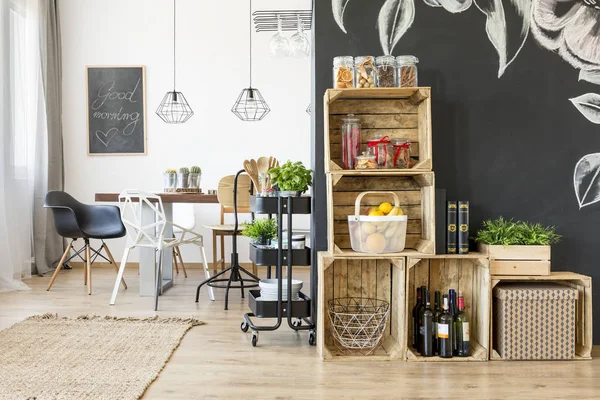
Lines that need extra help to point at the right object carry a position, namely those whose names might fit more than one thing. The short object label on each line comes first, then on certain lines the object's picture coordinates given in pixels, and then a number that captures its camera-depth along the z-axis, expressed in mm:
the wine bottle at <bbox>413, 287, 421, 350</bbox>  3271
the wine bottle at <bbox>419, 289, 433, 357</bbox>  3158
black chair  5188
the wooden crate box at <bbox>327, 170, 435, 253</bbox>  3395
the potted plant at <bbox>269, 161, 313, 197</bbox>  3445
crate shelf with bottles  3246
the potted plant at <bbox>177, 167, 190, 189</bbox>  5277
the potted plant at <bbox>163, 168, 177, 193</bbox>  5297
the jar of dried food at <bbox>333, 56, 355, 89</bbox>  3207
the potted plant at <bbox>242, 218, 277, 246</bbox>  3645
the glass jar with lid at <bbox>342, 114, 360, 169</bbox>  3246
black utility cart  3443
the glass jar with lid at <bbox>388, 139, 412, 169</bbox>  3230
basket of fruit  3119
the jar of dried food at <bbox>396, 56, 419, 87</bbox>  3193
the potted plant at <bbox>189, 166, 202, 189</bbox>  5293
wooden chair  4938
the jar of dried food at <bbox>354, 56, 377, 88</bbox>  3197
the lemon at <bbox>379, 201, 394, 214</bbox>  3166
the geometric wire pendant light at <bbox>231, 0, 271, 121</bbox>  6582
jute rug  2652
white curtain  5371
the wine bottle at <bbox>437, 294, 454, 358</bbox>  3146
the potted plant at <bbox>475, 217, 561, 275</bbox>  3182
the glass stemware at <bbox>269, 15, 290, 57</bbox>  5168
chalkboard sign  6672
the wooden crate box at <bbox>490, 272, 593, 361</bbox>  3176
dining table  4887
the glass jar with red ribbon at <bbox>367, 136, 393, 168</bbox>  3207
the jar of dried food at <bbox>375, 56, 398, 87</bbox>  3193
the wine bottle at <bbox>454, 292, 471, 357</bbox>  3162
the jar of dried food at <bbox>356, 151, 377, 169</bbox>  3158
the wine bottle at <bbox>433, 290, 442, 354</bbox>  3205
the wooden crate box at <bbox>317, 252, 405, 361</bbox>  3381
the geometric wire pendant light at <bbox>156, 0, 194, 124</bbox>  6625
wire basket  3250
